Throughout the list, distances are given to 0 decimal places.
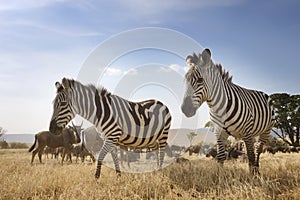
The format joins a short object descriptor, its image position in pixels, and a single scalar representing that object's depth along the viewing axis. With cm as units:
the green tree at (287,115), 3919
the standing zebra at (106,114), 639
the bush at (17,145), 4503
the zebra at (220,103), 618
